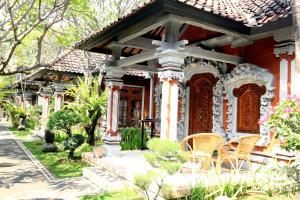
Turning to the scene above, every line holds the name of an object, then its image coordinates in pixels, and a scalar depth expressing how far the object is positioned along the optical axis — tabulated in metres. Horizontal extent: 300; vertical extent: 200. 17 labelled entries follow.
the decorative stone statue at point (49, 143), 11.81
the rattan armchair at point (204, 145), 5.77
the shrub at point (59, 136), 14.21
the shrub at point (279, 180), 4.82
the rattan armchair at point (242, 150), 6.11
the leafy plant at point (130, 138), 10.42
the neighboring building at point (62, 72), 14.76
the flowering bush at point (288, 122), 4.32
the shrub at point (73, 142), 9.40
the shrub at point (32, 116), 22.90
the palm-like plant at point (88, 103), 9.89
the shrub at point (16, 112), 22.19
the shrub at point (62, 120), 9.49
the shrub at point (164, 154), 5.06
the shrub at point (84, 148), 10.04
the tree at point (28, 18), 6.83
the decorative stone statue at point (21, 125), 21.69
